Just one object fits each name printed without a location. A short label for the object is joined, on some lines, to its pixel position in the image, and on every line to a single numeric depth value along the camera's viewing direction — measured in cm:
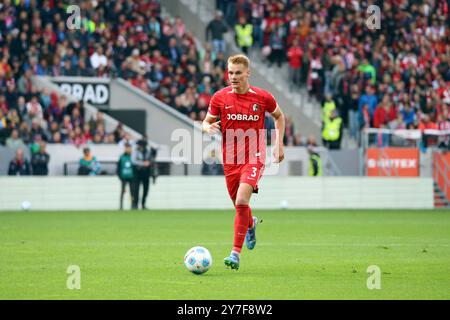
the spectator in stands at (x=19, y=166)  2981
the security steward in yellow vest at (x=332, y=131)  3419
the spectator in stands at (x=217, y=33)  3747
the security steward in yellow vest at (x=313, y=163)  3294
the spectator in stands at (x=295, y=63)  3753
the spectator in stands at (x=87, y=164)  3039
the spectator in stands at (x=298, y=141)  3409
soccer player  1343
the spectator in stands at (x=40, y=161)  2983
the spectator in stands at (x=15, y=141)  3011
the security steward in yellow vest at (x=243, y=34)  3794
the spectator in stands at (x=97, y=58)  3366
